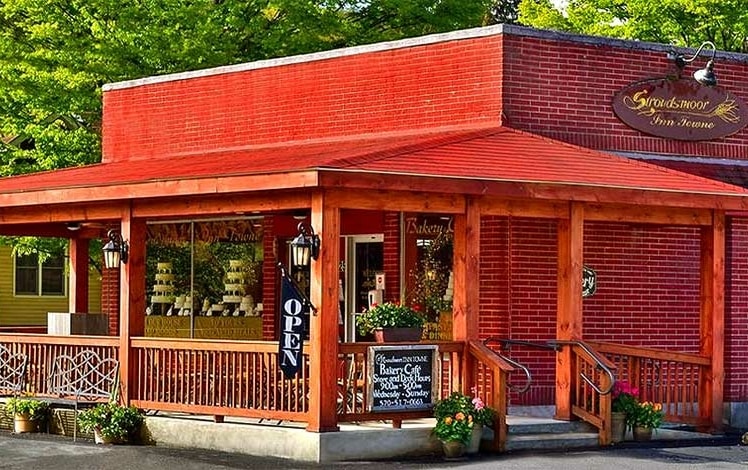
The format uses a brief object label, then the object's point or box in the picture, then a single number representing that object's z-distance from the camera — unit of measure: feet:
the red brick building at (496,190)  56.65
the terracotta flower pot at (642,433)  60.34
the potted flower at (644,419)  59.98
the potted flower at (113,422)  59.77
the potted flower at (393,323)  57.26
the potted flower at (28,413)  64.18
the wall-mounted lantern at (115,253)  62.49
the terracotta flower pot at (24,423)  64.23
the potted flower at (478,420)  55.67
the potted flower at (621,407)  59.52
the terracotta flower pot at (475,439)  55.67
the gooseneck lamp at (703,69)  67.62
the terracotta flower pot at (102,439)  59.88
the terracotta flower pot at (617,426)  59.36
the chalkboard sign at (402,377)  55.77
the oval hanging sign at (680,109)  68.95
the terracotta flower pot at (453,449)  54.95
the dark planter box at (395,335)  57.26
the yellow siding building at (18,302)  136.98
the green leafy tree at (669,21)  111.45
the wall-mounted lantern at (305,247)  53.78
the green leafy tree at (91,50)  100.37
